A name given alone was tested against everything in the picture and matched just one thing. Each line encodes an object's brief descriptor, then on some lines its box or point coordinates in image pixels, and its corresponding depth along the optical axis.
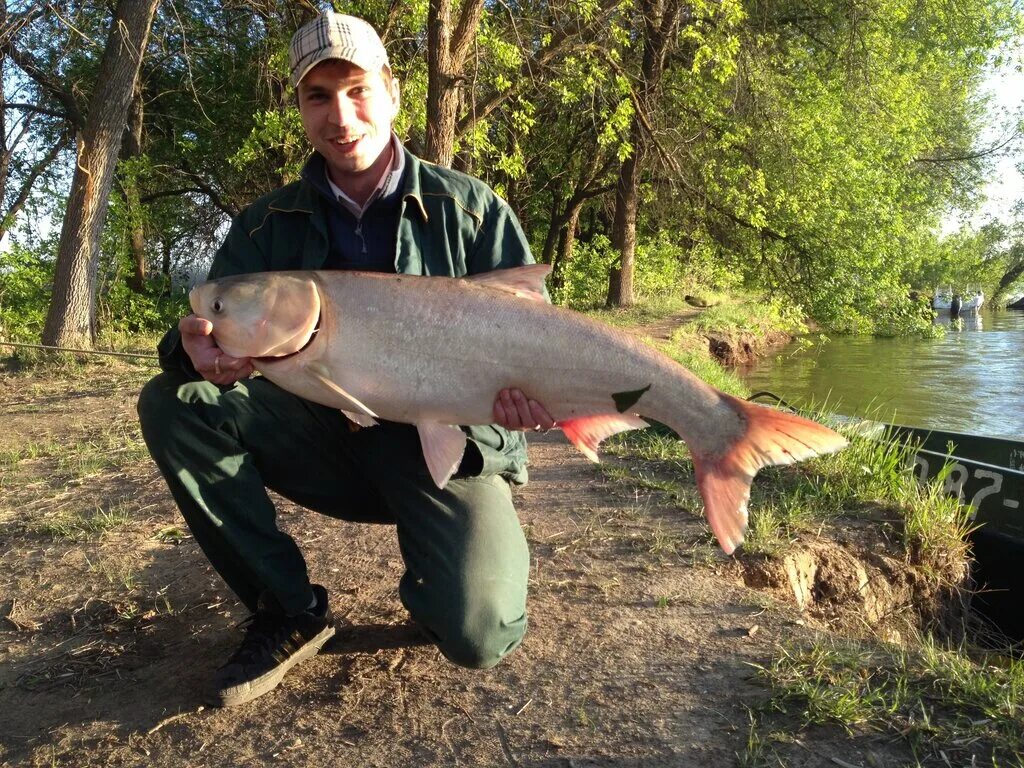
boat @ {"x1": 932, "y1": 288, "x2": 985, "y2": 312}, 46.47
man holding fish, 2.47
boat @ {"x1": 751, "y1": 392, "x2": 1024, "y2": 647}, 3.93
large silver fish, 2.36
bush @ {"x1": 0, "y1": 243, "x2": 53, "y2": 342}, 12.68
